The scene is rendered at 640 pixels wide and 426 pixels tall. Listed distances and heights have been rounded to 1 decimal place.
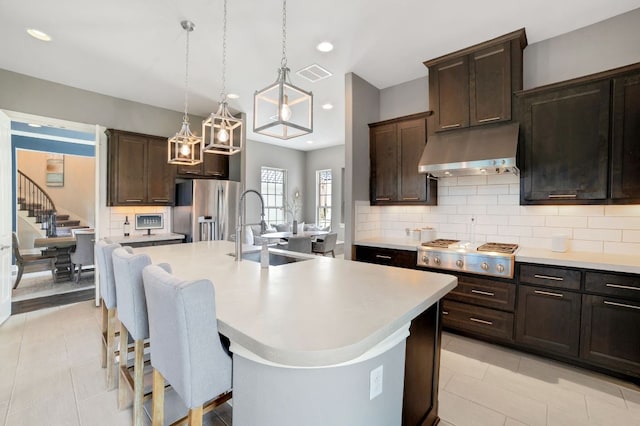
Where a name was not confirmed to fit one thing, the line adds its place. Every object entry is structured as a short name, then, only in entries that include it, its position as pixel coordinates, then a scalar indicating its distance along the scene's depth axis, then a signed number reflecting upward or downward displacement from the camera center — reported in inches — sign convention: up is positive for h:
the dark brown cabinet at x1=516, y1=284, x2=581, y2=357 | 95.9 -36.6
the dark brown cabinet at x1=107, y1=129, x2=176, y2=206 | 166.2 +21.3
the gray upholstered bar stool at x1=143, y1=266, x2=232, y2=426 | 43.1 -20.3
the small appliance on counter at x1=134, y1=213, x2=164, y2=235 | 181.2 -8.8
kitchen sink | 101.1 -17.5
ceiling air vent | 140.3 +67.4
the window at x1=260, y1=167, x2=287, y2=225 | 337.4 +19.9
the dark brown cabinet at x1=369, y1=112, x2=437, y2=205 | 141.7 +24.1
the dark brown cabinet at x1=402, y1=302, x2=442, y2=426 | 59.3 -34.7
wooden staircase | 286.7 -2.1
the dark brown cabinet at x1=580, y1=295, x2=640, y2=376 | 87.0 -36.8
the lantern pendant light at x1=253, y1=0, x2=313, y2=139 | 67.4 +26.1
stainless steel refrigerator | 177.3 -0.9
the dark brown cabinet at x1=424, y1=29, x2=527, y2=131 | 115.3 +54.1
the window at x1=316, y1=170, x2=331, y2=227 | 353.8 +13.7
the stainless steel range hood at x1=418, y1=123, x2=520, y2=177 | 109.5 +23.7
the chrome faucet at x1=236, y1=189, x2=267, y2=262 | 88.5 -9.3
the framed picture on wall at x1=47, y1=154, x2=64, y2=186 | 317.4 +39.4
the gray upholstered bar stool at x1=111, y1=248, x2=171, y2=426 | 62.9 -21.5
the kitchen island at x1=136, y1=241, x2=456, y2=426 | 37.8 -17.7
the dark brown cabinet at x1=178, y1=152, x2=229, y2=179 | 194.6 +26.8
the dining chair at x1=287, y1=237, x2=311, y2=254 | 215.3 -26.2
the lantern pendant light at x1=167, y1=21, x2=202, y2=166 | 107.7 +28.7
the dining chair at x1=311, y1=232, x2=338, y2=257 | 253.4 -30.4
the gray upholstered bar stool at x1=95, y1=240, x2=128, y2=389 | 81.4 -24.5
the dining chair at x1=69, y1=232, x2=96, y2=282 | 195.9 -29.4
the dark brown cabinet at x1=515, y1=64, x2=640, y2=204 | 95.1 +25.3
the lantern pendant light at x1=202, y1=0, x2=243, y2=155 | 95.0 +27.4
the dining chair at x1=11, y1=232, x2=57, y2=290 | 184.5 -35.7
